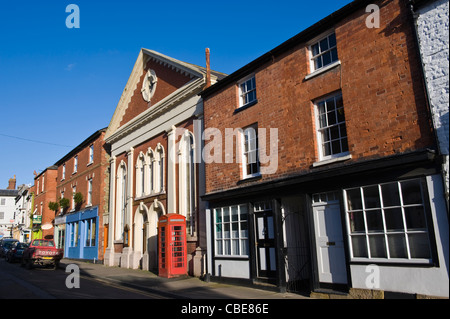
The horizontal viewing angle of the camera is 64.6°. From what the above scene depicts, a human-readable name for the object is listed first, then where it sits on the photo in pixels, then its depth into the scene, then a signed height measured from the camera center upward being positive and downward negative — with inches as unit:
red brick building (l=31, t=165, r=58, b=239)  1464.1 +164.0
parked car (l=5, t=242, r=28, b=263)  1044.5 -20.9
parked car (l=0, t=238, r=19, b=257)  1291.6 +1.3
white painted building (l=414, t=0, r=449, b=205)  308.5 +149.0
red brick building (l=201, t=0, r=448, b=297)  322.7 +70.6
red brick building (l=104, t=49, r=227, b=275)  665.6 +174.5
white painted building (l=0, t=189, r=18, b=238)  3124.8 +325.9
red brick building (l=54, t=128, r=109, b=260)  1010.7 +125.4
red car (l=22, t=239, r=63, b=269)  792.9 -26.6
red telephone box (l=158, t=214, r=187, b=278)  612.1 -14.5
